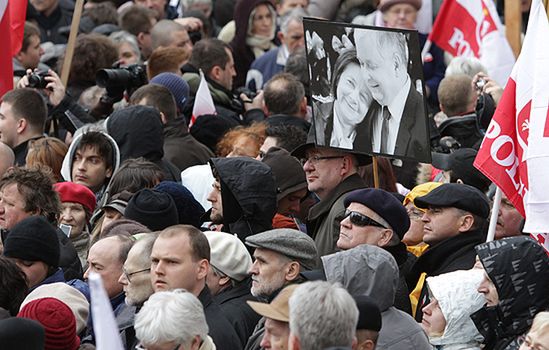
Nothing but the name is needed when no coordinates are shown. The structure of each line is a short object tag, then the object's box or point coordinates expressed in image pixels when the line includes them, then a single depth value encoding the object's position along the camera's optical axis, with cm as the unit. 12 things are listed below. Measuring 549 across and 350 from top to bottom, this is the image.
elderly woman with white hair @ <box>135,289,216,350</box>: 1230
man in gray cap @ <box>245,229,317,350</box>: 1471
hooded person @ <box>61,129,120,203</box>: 1952
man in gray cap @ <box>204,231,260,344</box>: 1515
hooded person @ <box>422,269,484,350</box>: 1386
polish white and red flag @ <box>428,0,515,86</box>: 2469
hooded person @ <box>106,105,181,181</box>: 1987
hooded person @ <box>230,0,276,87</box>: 2887
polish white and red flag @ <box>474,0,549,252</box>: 1523
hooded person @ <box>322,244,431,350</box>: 1336
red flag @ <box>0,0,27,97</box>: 2142
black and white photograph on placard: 1675
